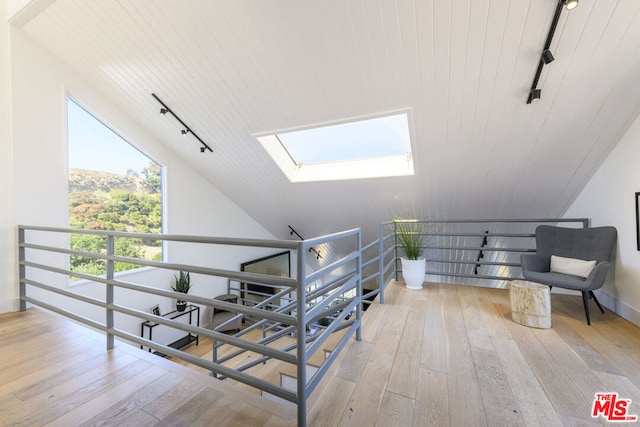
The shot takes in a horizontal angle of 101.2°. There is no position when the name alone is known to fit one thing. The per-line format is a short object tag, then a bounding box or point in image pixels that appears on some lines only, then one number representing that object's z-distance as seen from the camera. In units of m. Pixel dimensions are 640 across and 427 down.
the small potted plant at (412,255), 3.26
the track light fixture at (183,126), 3.18
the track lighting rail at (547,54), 1.53
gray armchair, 2.26
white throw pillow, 2.45
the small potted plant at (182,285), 3.99
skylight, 3.44
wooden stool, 2.18
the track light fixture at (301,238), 5.89
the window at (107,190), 3.14
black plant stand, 3.62
